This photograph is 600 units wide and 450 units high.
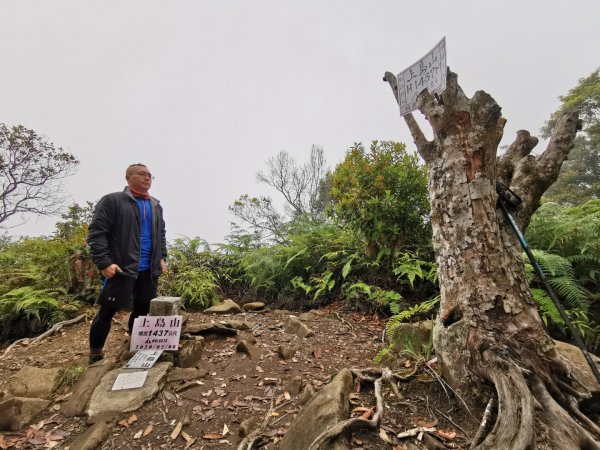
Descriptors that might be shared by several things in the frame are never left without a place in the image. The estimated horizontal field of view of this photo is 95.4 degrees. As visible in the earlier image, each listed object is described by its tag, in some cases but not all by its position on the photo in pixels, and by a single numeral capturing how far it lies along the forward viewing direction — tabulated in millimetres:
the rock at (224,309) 4488
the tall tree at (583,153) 15531
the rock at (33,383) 2342
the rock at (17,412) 2012
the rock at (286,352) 2850
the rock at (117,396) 2066
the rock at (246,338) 3150
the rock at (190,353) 2711
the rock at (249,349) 2879
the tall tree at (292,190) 14234
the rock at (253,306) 4668
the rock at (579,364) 1861
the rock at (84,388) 2169
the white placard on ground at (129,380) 2240
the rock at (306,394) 2043
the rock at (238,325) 3533
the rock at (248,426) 1815
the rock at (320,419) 1504
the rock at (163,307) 2824
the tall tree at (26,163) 12617
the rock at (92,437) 1776
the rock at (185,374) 2457
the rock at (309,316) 4015
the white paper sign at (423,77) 2199
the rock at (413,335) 2653
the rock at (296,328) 3408
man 2615
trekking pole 1949
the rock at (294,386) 2244
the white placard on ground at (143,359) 2453
